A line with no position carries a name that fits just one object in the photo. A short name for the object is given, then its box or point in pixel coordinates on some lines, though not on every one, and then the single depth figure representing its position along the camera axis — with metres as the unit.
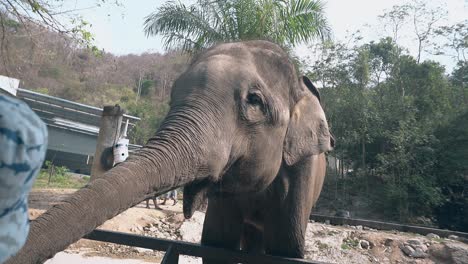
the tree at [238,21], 9.83
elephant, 1.56
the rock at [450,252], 9.38
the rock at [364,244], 9.68
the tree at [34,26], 6.51
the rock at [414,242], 9.81
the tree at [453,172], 17.66
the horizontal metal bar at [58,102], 13.01
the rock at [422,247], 9.71
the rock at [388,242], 9.85
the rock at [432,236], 10.92
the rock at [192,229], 8.83
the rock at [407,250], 9.55
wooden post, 7.32
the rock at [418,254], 9.55
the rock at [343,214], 15.53
